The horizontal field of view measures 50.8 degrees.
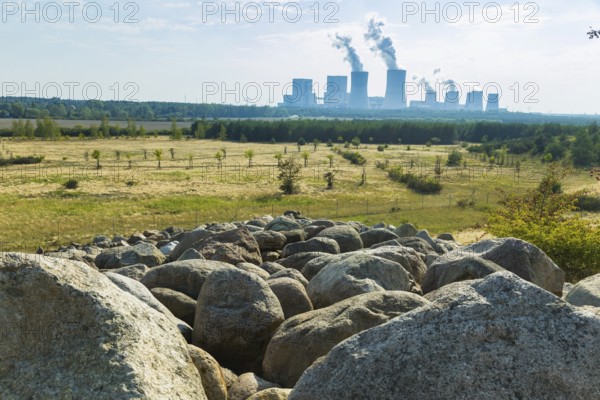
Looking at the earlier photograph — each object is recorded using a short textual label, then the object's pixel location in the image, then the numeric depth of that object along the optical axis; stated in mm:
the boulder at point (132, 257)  19828
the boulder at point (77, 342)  5332
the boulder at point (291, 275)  13321
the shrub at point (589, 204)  58684
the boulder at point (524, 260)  12484
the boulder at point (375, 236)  21719
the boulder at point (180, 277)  12462
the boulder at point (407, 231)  26531
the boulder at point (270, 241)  20844
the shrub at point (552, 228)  22156
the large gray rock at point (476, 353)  4996
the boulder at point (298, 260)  16719
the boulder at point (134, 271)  14521
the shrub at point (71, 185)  66000
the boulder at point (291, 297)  10914
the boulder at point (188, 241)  20406
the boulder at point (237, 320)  9891
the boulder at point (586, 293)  10570
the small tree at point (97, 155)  89025
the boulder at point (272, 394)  7116
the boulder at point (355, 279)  11328
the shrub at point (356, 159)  108319
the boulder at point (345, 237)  20031
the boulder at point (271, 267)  15380
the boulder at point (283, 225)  26094
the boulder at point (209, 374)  7492
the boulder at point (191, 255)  16219
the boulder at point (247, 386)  8117
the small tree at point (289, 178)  68875
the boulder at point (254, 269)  13930
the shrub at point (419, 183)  73250
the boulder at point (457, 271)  11414
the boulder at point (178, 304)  11125
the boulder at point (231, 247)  16703
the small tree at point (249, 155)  99538
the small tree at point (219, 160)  98388
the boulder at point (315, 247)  18547
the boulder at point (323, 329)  8375
